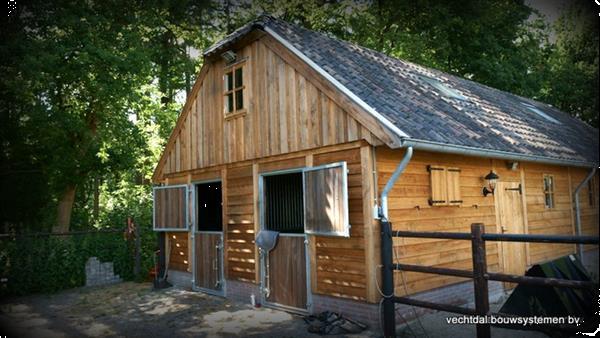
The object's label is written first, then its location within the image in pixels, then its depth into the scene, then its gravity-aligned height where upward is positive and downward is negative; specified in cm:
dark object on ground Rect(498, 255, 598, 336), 619 -144
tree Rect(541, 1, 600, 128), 2220 +622
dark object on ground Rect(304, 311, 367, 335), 624 -170
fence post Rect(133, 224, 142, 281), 1180 -116
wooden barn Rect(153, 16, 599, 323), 657 +58
